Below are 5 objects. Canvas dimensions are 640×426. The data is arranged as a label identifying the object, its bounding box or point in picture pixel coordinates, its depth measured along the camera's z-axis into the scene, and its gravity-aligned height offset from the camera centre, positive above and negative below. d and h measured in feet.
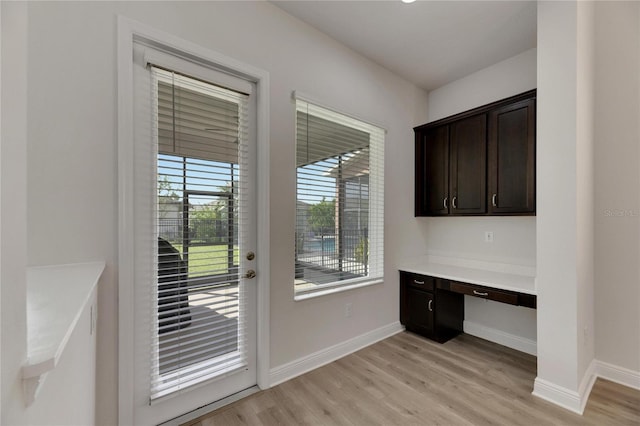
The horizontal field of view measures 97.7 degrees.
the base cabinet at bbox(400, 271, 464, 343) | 9.72 -3.47
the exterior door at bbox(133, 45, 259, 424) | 5.65 -0.54
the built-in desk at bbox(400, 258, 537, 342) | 8.42 -2.49
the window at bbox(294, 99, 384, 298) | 8.11 +0.36
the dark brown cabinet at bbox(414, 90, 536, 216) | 8.30 +1.74
